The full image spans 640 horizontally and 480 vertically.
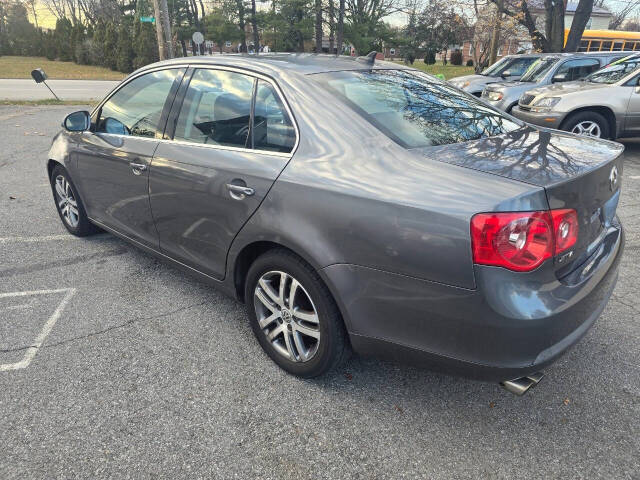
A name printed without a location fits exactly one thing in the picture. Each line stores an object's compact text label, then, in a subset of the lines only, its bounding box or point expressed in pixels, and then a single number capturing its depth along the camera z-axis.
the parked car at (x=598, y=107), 7.48
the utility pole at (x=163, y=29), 15.51
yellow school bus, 25.48
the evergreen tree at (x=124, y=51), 33.34
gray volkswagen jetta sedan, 1.74
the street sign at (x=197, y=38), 22.02
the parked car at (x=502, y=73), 11.82
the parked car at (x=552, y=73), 9.76
